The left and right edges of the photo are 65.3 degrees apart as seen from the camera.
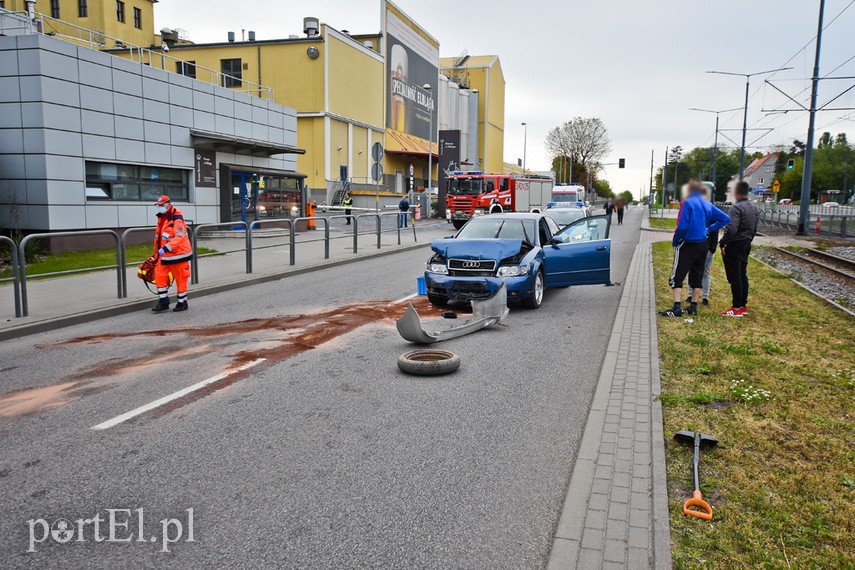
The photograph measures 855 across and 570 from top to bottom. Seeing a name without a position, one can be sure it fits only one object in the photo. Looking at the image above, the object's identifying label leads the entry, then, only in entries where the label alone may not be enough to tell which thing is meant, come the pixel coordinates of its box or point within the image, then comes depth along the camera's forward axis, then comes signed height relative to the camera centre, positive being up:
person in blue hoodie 9.57 -0.42
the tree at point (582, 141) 109.06 +10.08
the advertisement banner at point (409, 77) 55.34 +10.94
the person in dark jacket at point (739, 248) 9.66 -0.62
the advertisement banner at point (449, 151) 47.44 +3.50
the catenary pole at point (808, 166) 29.83 +1.92
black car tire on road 6.57 -1.61
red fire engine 37.69 +0.39
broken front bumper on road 7.62 -1.54
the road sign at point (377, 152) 23.98 +1.68
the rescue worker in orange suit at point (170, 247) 10.23 -0.78
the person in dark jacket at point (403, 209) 26.73 -0.50
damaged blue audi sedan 10.16 -0.89
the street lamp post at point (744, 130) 41.36 +4.62
